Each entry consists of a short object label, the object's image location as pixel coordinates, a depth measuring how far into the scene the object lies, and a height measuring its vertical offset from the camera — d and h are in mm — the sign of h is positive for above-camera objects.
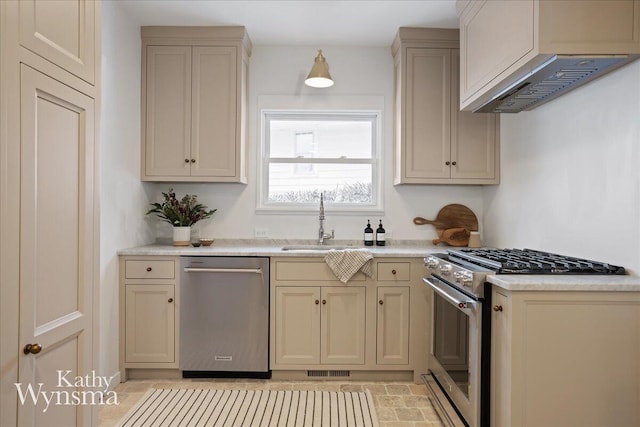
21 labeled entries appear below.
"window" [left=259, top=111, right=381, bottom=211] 3576 +471
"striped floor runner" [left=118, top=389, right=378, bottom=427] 2311 -1214
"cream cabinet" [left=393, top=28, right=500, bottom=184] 3180 +668
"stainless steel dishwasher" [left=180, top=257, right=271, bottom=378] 2859 -731
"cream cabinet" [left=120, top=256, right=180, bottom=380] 2852 -734
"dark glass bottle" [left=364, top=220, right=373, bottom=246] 3395 -202
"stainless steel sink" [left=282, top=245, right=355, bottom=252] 3320 -305
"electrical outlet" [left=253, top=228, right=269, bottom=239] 3486 -195
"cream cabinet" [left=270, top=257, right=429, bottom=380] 2879 -761
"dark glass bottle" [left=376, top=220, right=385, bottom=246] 3361 -211
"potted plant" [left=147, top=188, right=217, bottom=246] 3217 -34
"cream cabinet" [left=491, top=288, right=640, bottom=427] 1681 -616
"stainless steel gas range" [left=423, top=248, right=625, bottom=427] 1901 -564
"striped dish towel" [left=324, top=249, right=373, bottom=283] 2822 -360
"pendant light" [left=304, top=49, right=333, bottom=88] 3008 +1019
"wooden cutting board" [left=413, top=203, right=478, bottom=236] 3441 -61
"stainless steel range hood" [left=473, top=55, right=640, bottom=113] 1812 +681
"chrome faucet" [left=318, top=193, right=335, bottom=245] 3396 -195
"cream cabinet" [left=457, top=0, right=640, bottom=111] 1759 +815
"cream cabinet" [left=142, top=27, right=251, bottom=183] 3170 +848
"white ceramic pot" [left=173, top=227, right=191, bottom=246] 3209 -209
